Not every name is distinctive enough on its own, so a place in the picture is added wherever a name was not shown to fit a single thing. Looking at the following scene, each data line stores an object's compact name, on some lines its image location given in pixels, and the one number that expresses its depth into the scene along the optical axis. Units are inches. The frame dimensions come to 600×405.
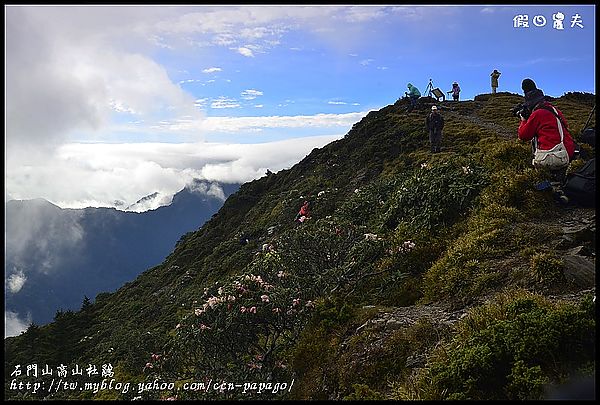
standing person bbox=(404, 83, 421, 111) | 1210.6
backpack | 297.0
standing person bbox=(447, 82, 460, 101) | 1350.9
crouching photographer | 300.8
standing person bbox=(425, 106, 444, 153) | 706.8
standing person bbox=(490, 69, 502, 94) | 1289.4
